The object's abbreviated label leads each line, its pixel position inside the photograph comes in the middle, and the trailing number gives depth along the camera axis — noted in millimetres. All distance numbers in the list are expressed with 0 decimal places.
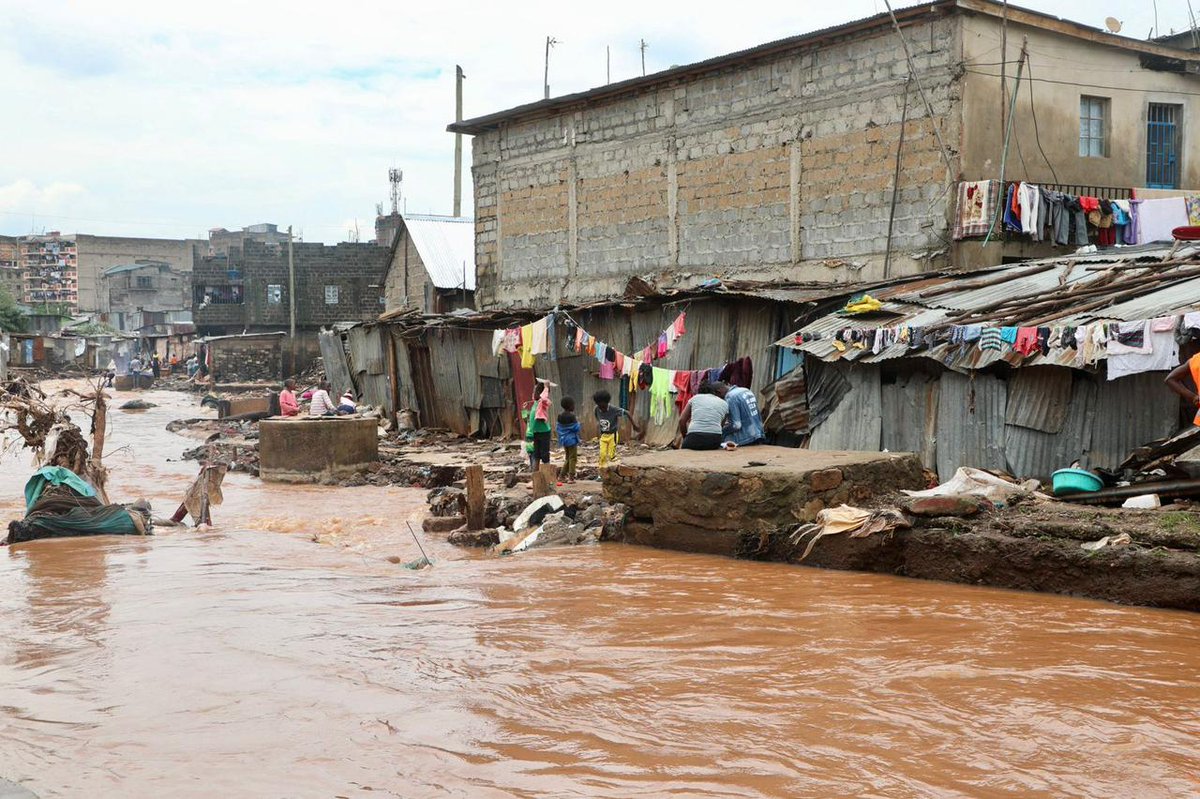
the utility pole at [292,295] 47531
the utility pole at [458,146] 39594
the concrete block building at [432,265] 36875
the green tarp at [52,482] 11531
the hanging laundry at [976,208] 15891
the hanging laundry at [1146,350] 10031
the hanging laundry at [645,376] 17364
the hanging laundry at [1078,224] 16562
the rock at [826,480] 9523
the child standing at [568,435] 14656
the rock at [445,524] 12344
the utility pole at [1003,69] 16062
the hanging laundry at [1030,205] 15992
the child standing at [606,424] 14258
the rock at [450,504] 12672
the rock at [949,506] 8719
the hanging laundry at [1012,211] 15969
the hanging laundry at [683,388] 16594
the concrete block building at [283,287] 52406
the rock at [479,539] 11359
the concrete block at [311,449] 17609
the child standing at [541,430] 14930
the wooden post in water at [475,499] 11727
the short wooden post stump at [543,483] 12203
